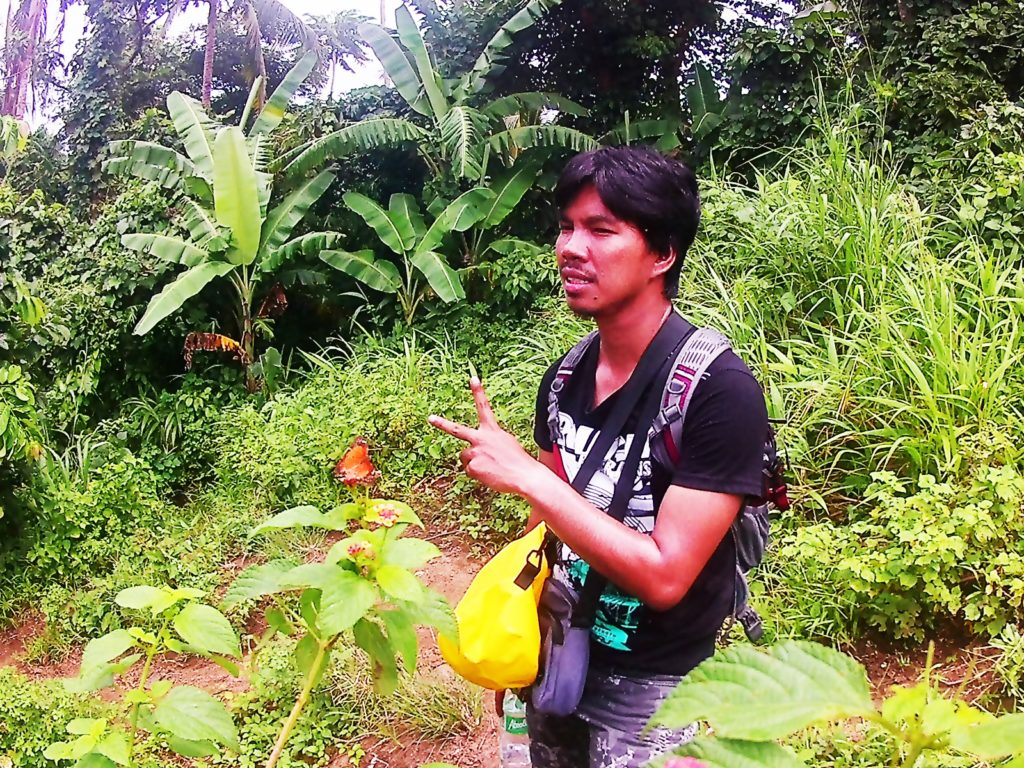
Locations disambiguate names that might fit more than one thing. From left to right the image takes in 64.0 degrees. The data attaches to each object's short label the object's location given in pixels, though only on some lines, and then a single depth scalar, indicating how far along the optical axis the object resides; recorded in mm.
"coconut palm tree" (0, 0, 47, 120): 16000
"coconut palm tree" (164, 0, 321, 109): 13555
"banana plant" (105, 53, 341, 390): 6309
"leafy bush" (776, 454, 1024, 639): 2641
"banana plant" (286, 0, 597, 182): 7070
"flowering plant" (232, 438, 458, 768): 949
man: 1169
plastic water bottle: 1681
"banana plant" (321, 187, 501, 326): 6820
